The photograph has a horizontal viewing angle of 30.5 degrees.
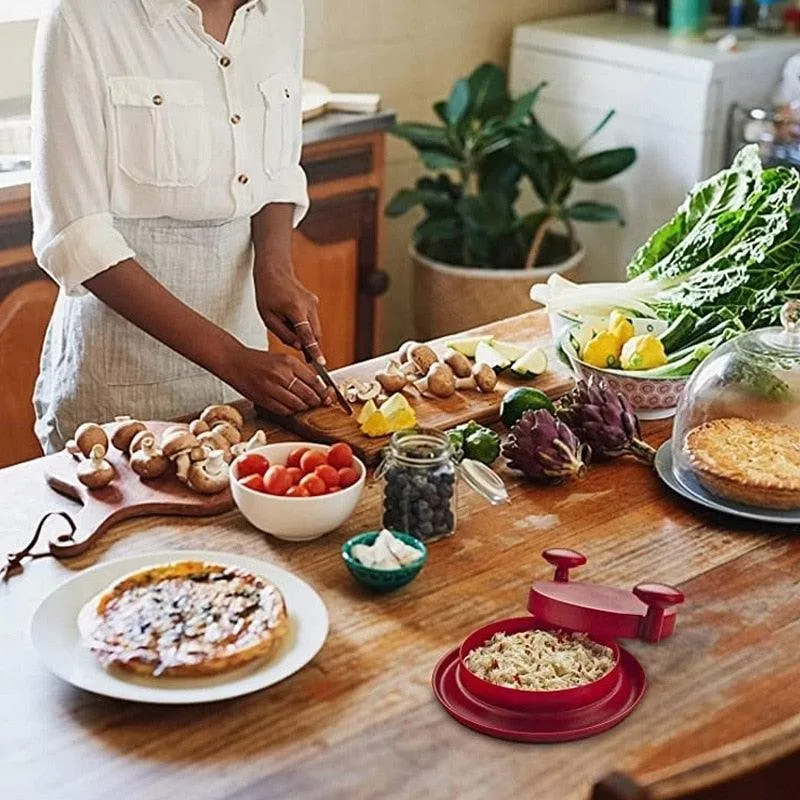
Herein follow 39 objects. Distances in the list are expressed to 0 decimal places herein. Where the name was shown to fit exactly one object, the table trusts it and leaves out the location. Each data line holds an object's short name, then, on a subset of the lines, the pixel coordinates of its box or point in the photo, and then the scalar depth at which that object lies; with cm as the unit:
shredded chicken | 132
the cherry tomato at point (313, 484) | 158
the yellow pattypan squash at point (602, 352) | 194
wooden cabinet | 269
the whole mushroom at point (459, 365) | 196
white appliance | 355
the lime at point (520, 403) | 183
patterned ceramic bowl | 191
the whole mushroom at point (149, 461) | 167
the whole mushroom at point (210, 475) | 165
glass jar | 158
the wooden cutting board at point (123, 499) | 159
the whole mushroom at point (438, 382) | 190
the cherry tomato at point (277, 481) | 158
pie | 166
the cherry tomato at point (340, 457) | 163
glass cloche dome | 173
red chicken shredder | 128
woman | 190
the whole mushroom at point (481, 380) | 193
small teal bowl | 147
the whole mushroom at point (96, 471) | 165
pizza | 131
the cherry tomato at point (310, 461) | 163
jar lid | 166
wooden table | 120
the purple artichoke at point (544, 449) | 171
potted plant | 360
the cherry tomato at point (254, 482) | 159
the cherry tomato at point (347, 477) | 160
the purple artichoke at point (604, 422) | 178
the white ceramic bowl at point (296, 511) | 155
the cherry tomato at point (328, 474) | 160
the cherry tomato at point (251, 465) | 162
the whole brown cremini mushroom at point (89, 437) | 171
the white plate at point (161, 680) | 129
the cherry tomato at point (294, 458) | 166
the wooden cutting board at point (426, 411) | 179
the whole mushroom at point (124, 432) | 173
